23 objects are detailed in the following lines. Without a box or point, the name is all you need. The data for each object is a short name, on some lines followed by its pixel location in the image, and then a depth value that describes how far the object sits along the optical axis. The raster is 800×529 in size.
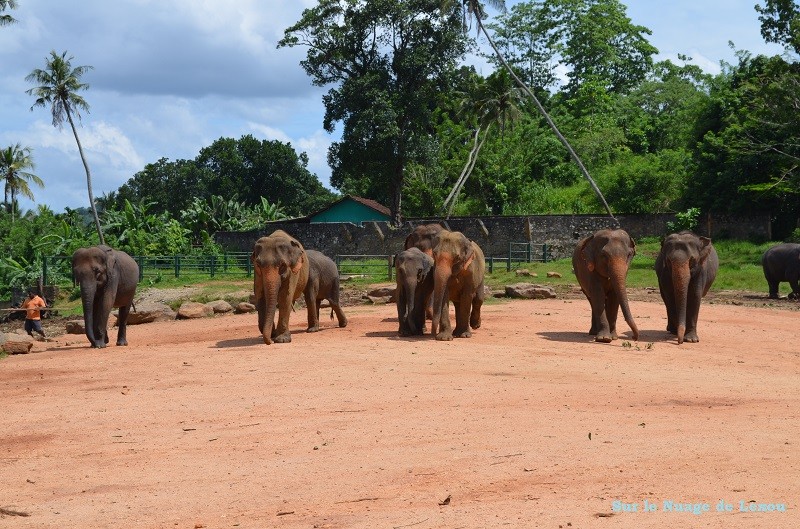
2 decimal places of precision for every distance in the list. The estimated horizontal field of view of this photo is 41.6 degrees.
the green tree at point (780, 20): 41.53
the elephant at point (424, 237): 20.78
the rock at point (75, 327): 23.38
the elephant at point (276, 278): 17.34
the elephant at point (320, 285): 20.00
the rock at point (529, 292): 27.25
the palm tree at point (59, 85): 48.94
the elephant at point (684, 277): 17.94
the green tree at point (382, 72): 46.84
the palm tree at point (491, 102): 51.34
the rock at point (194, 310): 26.09
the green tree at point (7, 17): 41.69
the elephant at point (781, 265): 28.56
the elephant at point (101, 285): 18.78
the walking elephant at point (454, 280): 17.66
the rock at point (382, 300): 27.44
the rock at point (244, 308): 26.30
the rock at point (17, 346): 18.97
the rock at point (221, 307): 26.48
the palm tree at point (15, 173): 67.31
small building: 55.69
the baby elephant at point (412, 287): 18.38
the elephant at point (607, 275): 17.80
